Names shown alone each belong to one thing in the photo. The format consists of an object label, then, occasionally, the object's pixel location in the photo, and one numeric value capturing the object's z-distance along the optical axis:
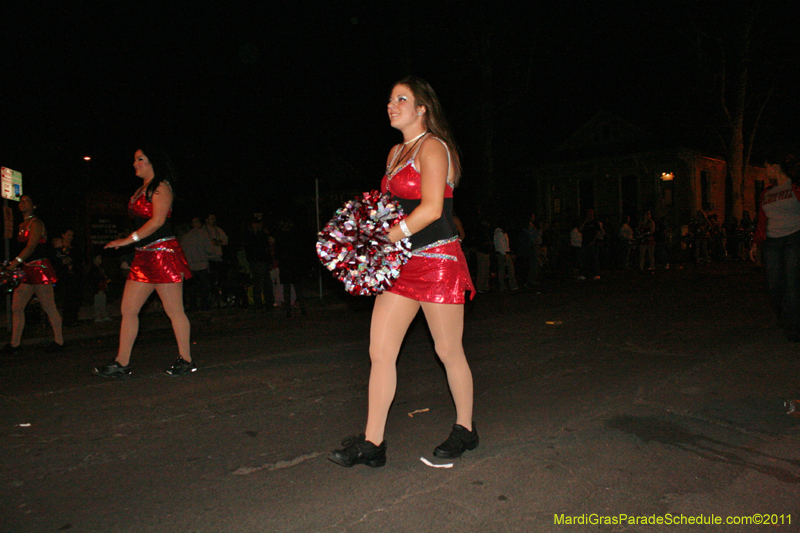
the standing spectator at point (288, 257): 10.66
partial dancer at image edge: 6.61
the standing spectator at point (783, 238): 6.15
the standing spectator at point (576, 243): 16.89
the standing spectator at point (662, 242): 19.20
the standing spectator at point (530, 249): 14.78
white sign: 9.09
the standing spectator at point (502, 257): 13.80
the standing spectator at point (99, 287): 10.28
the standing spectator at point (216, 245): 11.40
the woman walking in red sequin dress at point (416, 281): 3.17
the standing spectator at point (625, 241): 18.69
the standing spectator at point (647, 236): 18.33
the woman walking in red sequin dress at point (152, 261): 5.25
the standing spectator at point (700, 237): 22.38
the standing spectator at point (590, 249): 16.66
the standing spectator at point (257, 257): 11.41
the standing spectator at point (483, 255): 13.52
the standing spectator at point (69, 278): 9.08
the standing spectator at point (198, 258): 11.01
